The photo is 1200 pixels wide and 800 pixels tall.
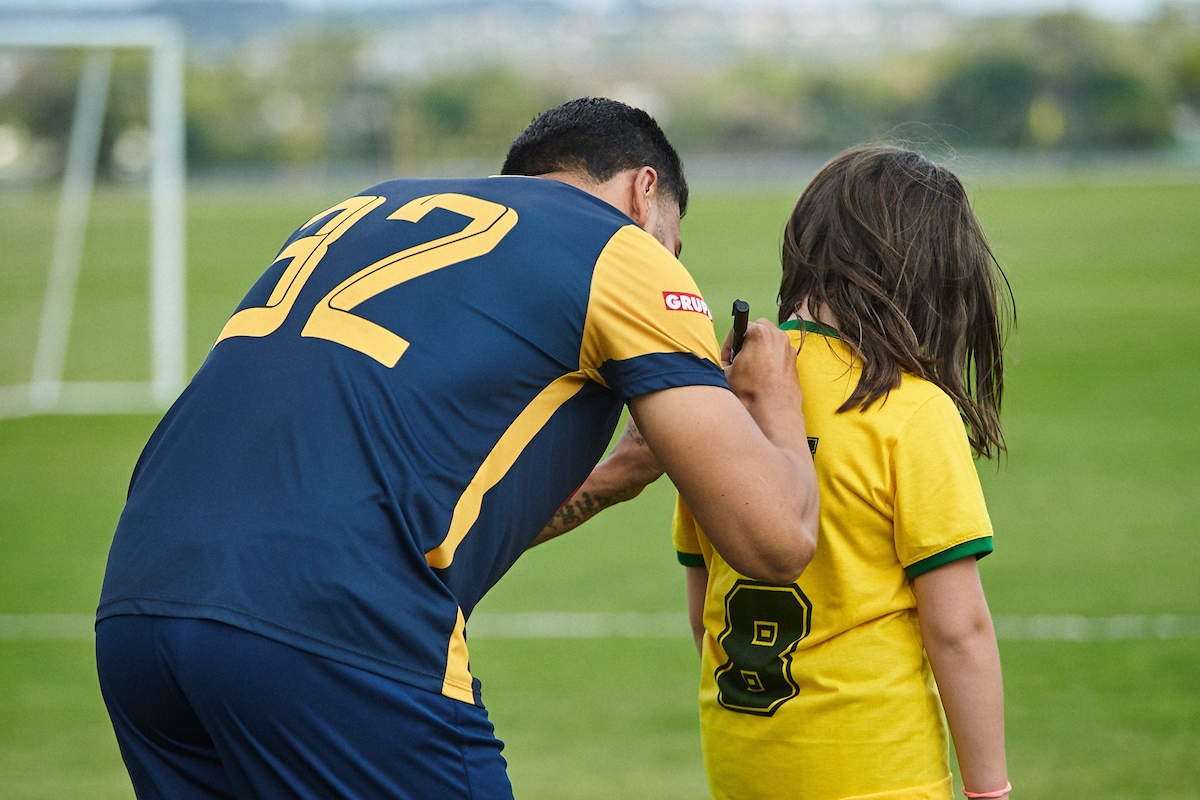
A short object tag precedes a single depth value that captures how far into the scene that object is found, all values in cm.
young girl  426
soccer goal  2428
